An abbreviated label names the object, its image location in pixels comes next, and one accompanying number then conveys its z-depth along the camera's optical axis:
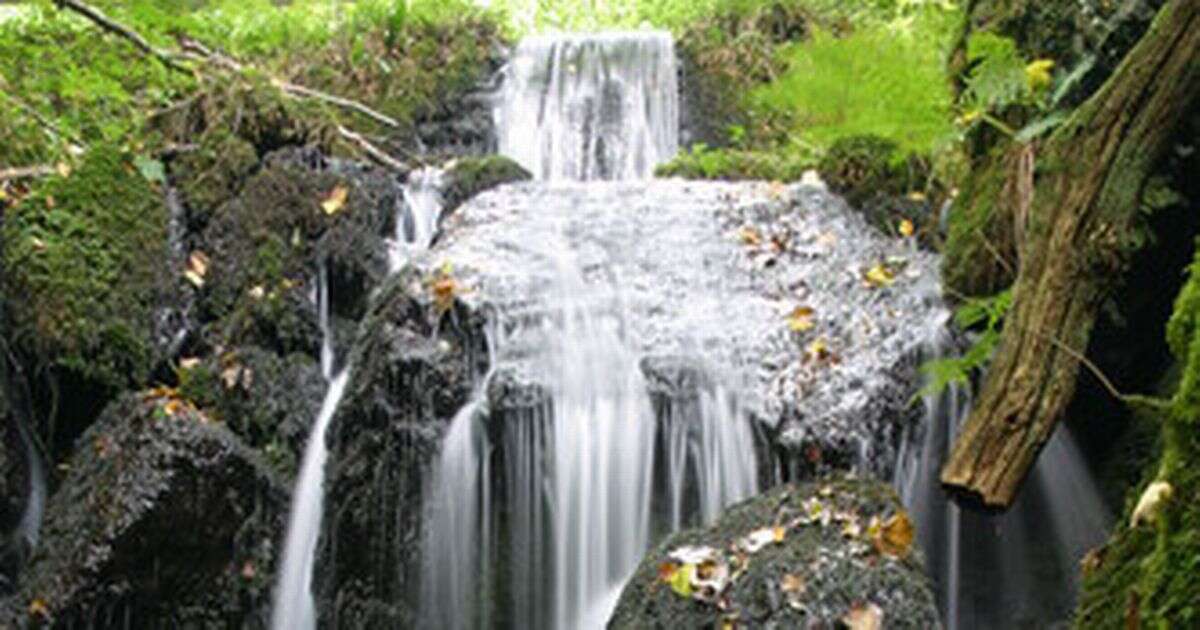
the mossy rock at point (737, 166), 8.12
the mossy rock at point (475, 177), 7.86
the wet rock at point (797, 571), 3.55
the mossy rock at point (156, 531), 4.90
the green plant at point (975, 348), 3.92
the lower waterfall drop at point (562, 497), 4.93
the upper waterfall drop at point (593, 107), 9.85
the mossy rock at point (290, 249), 6.44
